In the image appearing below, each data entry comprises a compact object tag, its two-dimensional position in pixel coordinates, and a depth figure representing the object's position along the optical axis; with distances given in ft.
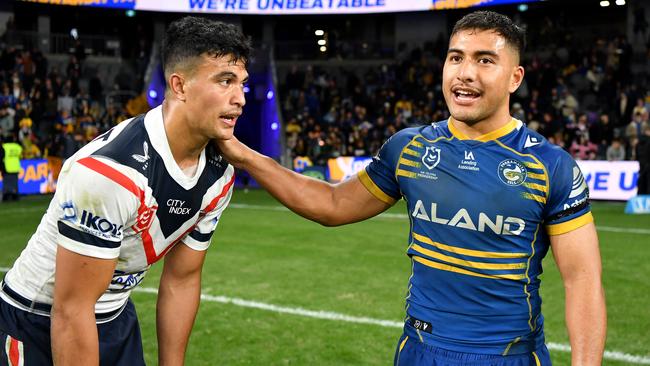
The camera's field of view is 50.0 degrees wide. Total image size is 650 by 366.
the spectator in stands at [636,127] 62.03
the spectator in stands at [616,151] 58.95
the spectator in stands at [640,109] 65.62
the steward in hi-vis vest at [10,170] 56.03
